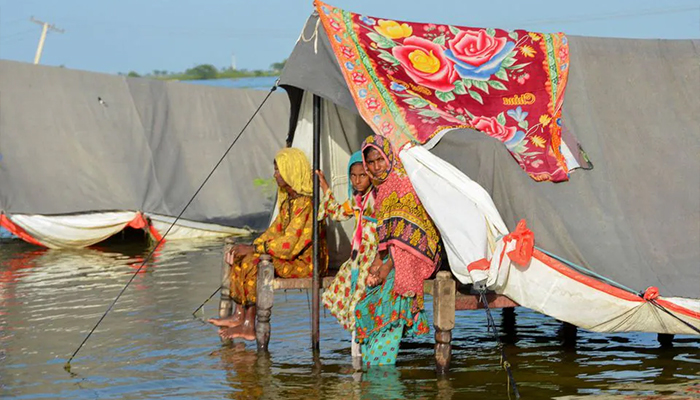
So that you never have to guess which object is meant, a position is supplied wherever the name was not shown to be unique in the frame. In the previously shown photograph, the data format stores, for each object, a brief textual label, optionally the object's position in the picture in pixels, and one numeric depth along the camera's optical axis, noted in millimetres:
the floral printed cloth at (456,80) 6625
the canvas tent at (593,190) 6250
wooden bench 6223
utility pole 20214
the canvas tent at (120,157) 14578
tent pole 6879
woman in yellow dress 7221
